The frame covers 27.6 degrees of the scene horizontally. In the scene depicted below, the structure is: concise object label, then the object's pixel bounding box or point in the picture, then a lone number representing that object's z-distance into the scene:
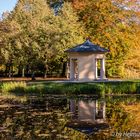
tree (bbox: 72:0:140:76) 30.22
